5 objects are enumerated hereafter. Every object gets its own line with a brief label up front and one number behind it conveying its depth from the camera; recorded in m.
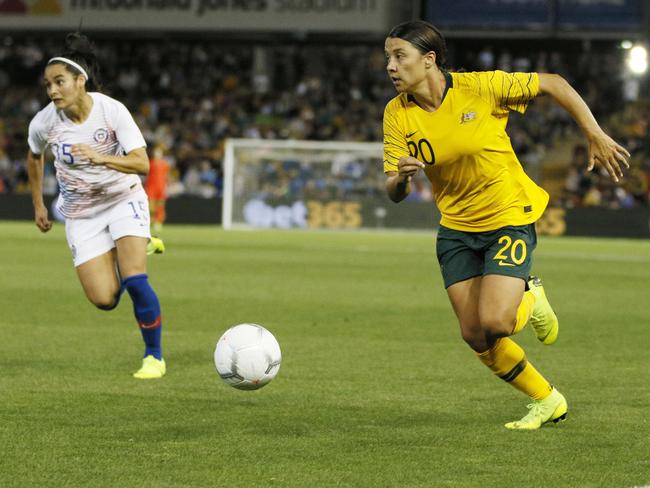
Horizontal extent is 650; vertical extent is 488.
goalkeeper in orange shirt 60.78
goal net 64.00
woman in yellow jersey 13.36
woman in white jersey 17.00
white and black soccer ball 14.49
